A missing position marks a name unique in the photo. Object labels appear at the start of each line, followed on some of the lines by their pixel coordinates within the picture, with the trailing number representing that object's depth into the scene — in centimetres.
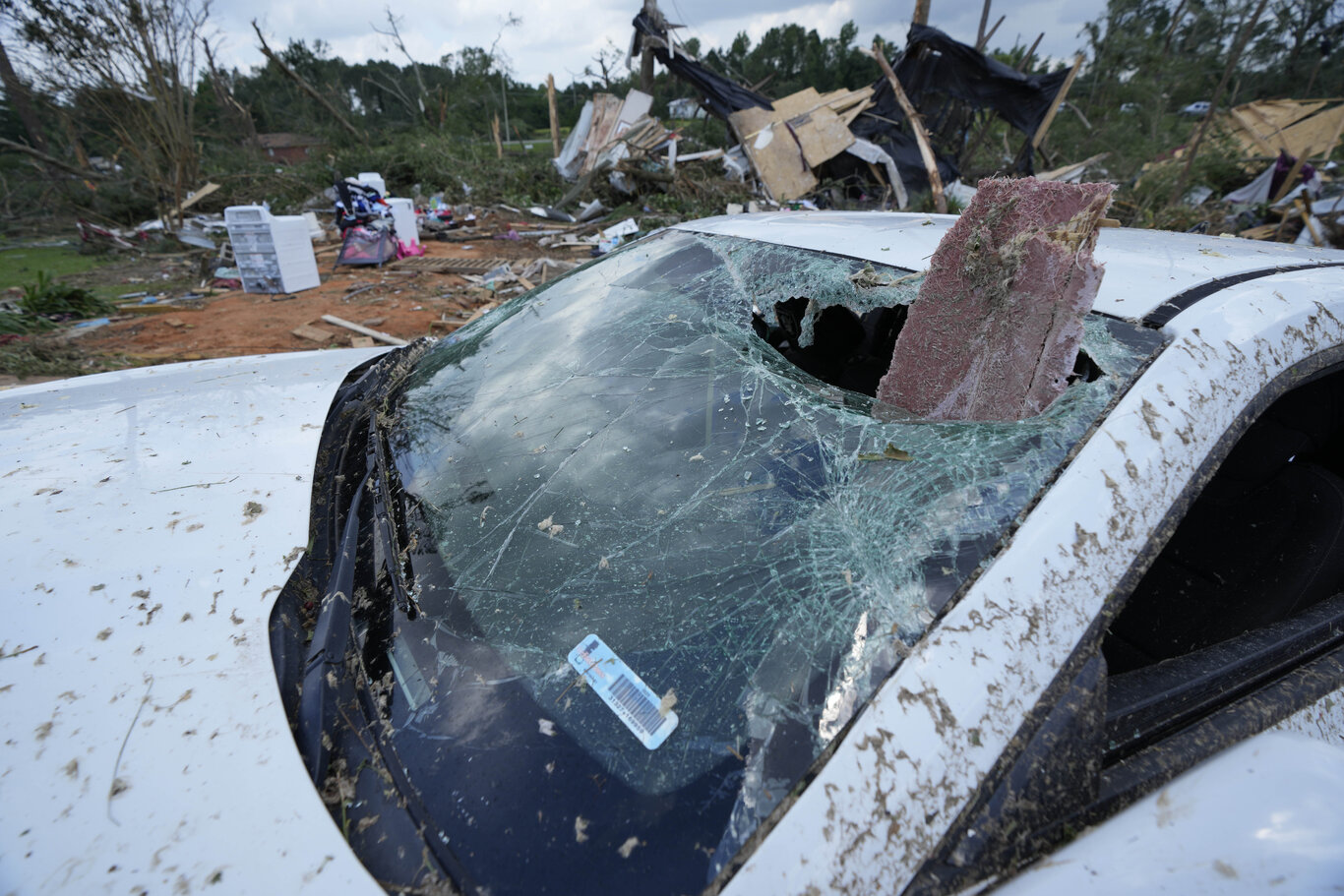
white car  72
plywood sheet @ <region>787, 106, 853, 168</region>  977
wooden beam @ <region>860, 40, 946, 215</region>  874
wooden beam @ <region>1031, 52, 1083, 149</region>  834
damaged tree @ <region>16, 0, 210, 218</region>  904
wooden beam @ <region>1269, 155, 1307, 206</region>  766
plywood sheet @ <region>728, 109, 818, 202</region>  1016
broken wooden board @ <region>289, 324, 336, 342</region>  593
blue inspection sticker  81
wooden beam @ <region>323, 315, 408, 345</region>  588
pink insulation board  108
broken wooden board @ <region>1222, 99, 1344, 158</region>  962
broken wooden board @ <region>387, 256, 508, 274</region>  864
